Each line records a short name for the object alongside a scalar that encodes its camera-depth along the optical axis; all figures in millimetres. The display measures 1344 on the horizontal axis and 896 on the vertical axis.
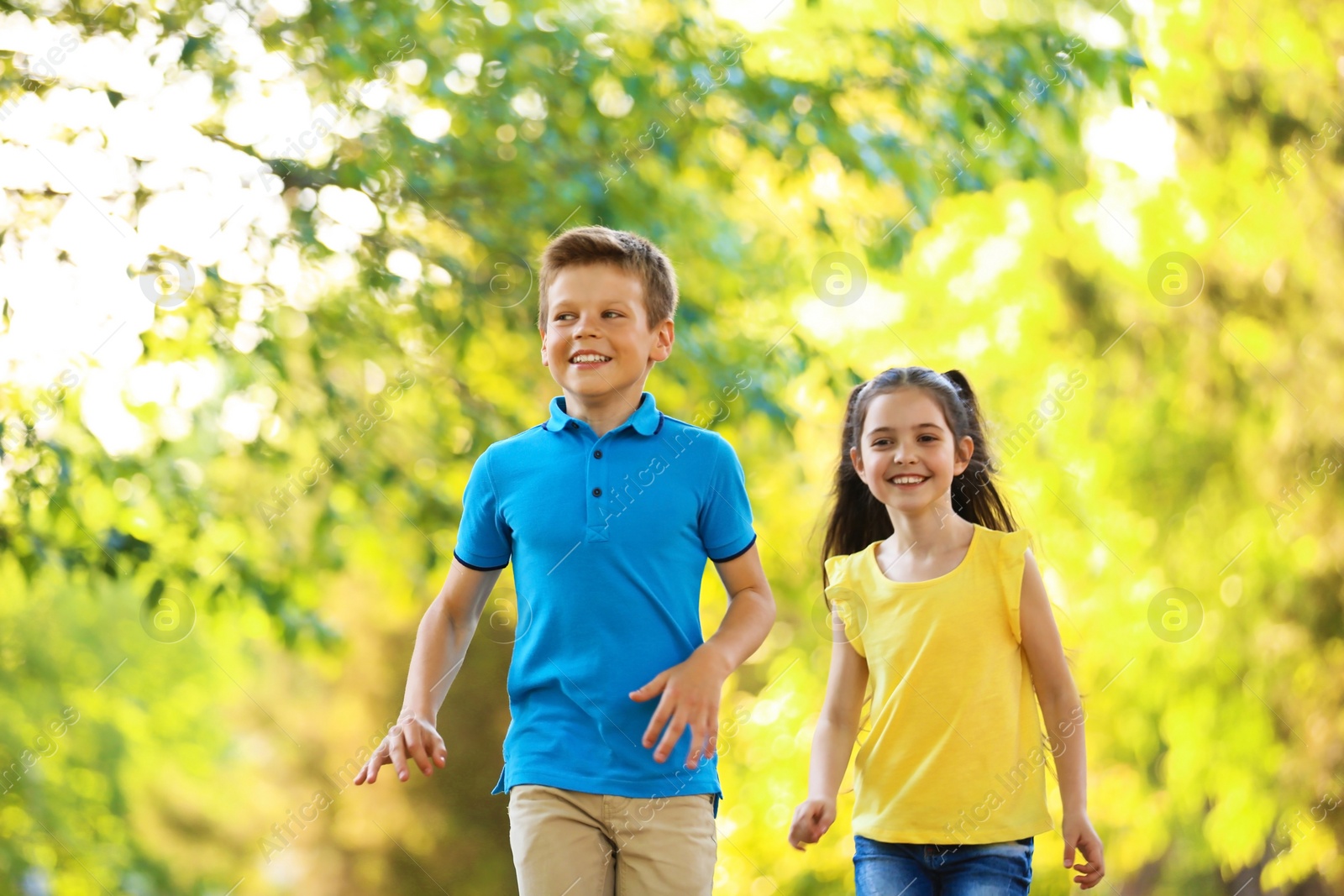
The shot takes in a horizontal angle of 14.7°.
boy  6027
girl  6147
